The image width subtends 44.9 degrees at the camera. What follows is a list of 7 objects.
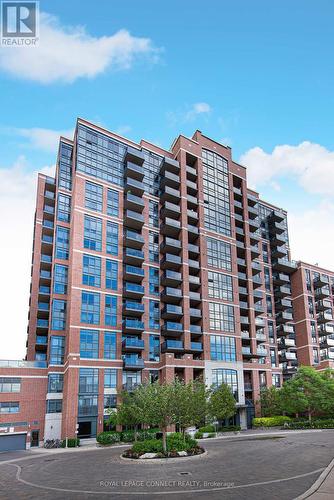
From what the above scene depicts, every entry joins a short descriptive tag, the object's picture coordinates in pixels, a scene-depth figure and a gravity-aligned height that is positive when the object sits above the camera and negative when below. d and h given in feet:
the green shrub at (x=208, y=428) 166.91 -21.63
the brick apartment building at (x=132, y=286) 171.83 +42.91
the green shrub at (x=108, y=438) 148.77 -22.34
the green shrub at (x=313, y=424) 164.35 -20.40
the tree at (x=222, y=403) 156.15 -10.98
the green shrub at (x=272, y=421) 183.83 -20.72
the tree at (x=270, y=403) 191.31 -13.33
